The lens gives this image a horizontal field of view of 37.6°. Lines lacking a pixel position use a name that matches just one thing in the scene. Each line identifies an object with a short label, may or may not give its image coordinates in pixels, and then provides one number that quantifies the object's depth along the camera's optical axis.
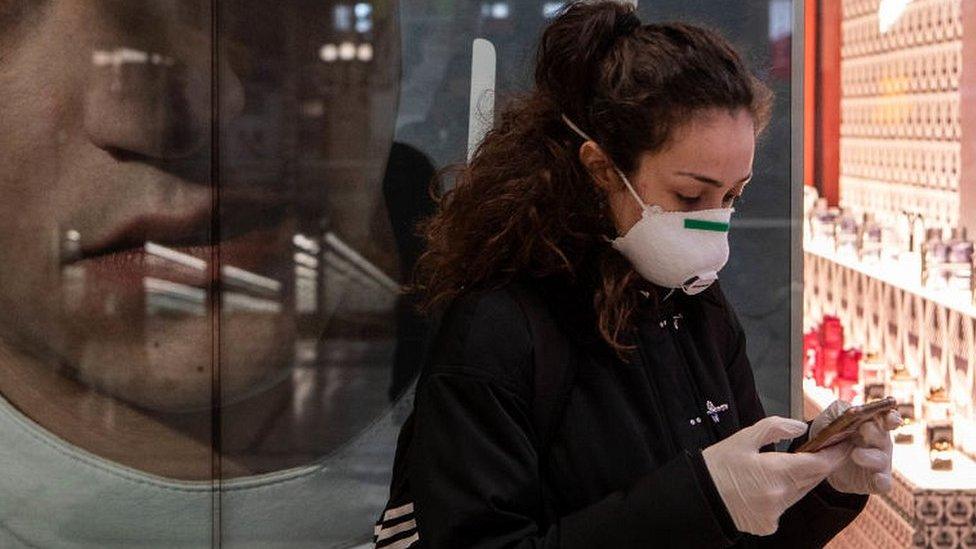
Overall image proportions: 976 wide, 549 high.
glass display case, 3.80
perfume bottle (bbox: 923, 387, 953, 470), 3.72
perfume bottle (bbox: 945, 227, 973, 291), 3.88
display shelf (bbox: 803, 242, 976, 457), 4.05
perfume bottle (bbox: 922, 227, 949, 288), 3.92
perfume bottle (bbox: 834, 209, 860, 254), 5.20
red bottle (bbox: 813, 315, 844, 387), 5.09
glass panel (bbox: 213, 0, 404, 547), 3.02
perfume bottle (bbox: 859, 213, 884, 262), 4.91
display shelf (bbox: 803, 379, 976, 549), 3.55
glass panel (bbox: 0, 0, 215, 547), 3.01
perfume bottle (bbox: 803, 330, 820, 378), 5.29
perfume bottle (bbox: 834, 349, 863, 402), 4.97
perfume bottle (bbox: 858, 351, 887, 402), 4.72
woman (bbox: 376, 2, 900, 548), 1.33
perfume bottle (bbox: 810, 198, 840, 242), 5.73
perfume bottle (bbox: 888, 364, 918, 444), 4.38
